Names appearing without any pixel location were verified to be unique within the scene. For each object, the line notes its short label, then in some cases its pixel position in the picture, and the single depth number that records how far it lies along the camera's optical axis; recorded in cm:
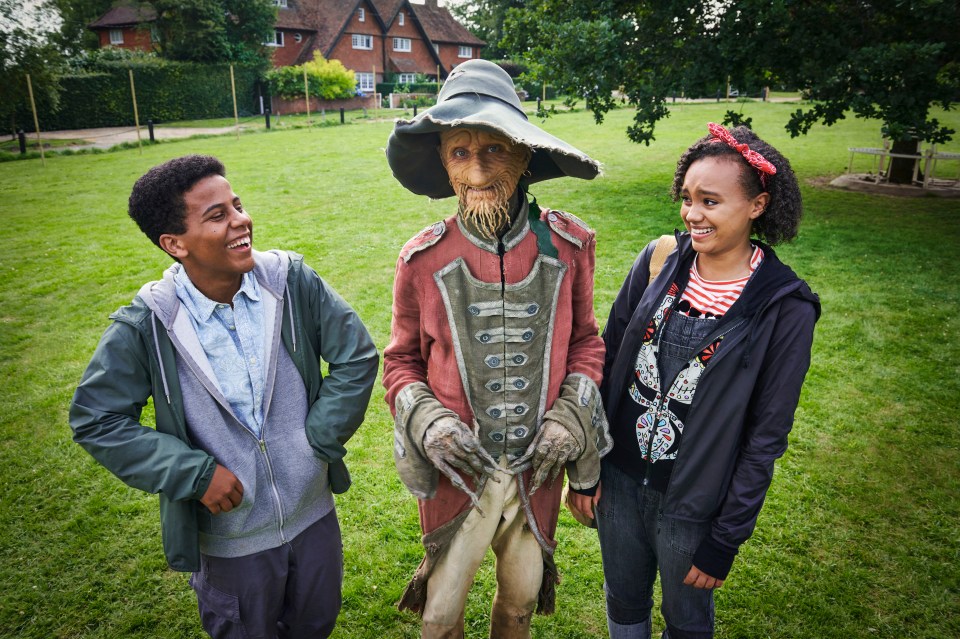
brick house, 3681
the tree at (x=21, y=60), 1900
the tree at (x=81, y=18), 3762
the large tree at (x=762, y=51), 833
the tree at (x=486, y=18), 4737
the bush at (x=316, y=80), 3262
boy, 204
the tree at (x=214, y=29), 3052
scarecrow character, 209
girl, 204
